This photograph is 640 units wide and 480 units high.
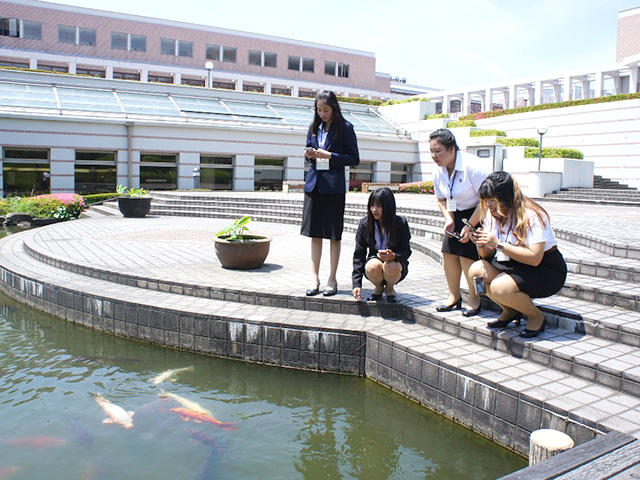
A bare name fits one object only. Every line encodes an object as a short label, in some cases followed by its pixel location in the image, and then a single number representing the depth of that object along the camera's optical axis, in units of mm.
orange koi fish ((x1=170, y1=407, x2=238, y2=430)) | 4043
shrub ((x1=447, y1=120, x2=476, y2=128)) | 27302
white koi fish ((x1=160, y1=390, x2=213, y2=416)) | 4281
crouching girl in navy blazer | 5262
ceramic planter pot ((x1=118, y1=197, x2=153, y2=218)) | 15227
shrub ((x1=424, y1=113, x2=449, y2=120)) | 28438
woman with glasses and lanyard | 4844
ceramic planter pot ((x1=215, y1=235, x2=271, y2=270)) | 7477
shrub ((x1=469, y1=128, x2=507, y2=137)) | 25438
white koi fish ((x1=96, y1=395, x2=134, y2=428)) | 4043
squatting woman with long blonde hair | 4180
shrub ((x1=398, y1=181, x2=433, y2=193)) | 23452
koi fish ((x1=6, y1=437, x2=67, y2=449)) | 3697
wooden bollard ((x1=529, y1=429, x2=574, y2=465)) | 2902
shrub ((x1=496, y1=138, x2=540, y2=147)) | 22438
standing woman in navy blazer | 5586
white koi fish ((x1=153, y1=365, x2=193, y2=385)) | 4879
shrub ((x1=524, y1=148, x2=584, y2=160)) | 21094
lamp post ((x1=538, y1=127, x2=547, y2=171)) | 19362
